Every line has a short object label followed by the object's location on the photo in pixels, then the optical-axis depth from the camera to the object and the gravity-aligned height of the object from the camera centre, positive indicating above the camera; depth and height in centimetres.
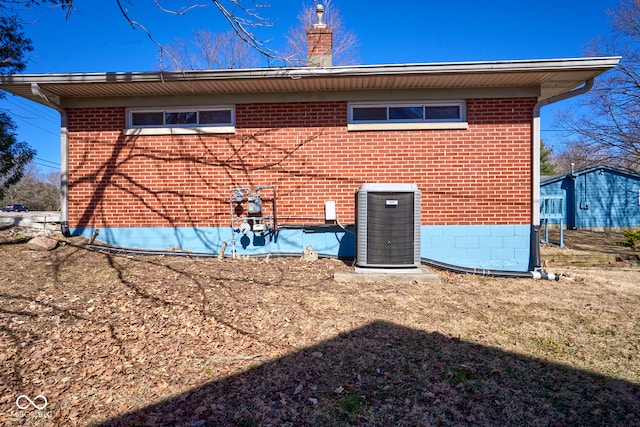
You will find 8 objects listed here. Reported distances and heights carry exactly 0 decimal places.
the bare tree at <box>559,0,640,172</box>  1641 +314
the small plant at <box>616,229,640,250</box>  979 -62
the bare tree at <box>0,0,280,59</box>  478 +251
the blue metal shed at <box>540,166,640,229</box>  1869 +78
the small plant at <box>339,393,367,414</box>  270 -135
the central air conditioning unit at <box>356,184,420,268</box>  582 -16
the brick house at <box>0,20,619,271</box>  698 +102
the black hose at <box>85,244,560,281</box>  643 -80
